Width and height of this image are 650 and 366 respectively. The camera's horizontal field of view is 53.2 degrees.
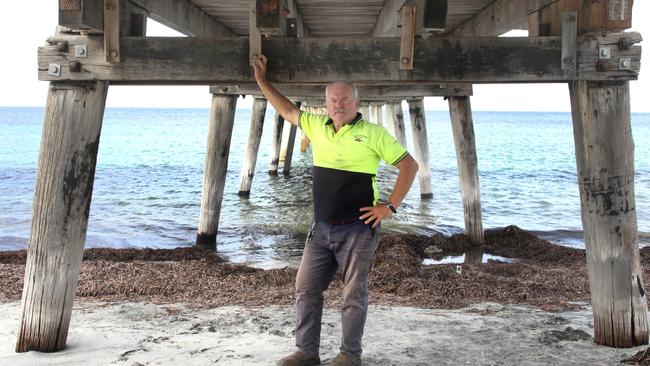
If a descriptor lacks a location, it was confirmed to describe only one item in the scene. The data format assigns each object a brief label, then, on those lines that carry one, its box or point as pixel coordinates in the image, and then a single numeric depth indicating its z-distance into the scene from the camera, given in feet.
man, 12.73
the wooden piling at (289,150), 69.92
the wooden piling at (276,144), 65.89
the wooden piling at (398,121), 58.44
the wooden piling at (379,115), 76.89
